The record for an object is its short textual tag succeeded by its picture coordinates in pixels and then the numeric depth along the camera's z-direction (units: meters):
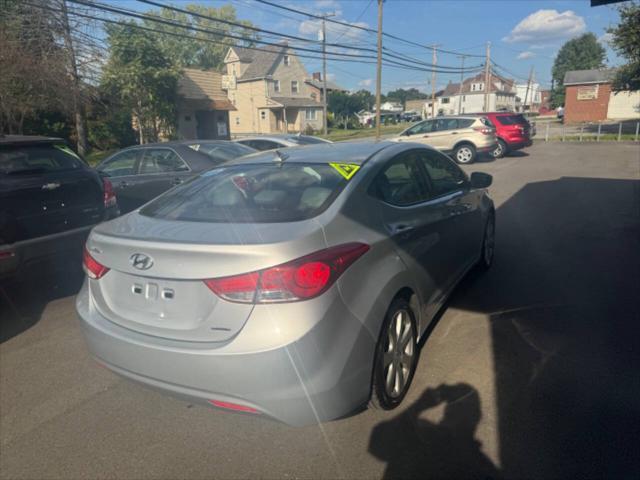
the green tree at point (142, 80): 26.98
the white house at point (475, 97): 81.00
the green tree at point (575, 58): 67.62
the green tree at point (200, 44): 61.91
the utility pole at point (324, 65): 32.55
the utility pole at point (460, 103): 77.19
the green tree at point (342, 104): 55.57
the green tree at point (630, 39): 19.34
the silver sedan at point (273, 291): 2.14
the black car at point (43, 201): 4.12
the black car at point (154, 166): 6.99
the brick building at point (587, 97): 44.50
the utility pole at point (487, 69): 50.97
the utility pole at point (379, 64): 27.34
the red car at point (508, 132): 17.20
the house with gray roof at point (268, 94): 44.59
